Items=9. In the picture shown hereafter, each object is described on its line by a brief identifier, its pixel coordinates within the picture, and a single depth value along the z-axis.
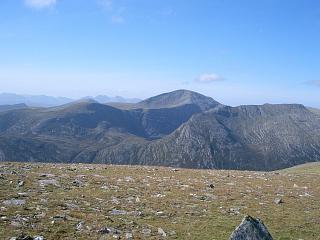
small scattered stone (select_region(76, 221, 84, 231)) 17.92
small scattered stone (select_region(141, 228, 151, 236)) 18.40
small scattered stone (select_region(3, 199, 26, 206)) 20.81
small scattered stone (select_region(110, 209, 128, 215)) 21.71
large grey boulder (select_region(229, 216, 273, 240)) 15.65
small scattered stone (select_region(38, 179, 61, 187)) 27.49
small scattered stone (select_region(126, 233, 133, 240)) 17.44
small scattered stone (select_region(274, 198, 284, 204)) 28.01
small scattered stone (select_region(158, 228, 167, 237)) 18.41
